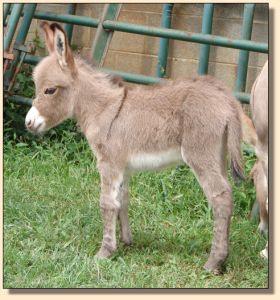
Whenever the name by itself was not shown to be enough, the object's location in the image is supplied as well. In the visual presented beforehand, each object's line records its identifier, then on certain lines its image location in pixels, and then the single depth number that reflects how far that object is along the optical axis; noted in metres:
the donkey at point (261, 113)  6.19
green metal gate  8.06
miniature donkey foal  6.13
